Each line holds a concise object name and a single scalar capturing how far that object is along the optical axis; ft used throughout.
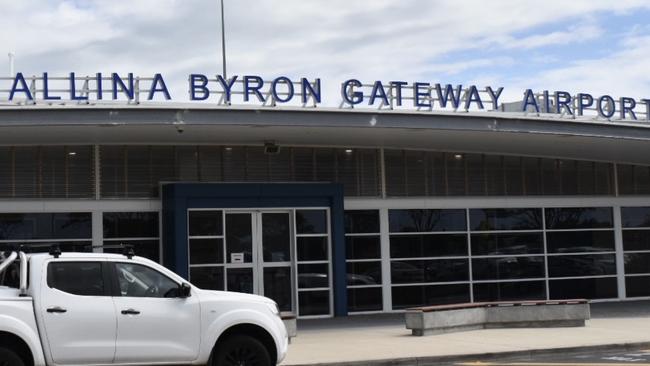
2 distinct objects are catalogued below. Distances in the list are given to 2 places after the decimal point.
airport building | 65.62
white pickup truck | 35.60
